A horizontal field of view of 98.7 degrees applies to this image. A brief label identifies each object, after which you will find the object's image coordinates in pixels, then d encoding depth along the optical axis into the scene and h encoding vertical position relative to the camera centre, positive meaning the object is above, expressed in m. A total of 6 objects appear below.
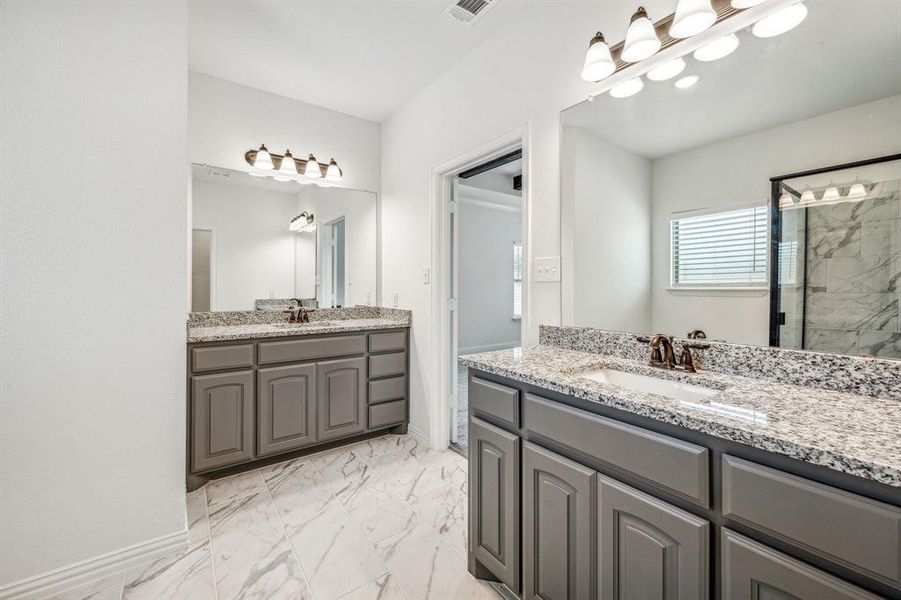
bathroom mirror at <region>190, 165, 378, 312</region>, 2.77 +0.41
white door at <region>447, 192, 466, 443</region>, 2.91 -0.07
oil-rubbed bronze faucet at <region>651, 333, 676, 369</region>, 1.44 -0.21
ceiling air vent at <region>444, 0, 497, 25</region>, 2.05 +1.55
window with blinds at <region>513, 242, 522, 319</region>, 6.41 +0.29
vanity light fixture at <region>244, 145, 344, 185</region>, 2.84 +0.98
